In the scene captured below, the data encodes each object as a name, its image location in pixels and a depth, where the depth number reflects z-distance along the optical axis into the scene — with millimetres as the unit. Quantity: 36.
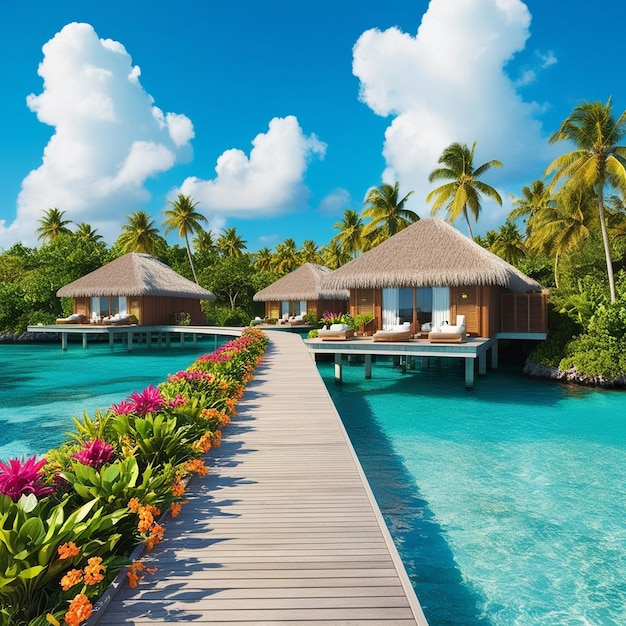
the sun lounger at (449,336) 14359
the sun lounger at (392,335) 14984
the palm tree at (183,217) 43278
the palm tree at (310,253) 59300
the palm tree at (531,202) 35906
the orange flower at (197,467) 5054
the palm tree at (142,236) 42562
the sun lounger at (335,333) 15594
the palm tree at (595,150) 19172
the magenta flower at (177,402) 6297
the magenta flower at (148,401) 6051
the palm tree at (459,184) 29422
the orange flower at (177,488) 4547
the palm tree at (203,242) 55125
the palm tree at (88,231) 51656
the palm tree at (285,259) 53938
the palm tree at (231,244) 57562
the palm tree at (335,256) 49281
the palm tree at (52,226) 50750
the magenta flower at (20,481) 3381
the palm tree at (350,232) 41688
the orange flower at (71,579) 2676
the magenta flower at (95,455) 4217
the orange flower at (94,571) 2783
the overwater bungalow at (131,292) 29344
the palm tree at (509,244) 41541
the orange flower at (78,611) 2555
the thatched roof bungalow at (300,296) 31641
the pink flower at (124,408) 5840
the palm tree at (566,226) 25781
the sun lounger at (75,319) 28347
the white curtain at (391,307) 17781
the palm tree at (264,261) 59222
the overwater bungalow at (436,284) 16656
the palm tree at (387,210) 33594
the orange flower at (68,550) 2785
